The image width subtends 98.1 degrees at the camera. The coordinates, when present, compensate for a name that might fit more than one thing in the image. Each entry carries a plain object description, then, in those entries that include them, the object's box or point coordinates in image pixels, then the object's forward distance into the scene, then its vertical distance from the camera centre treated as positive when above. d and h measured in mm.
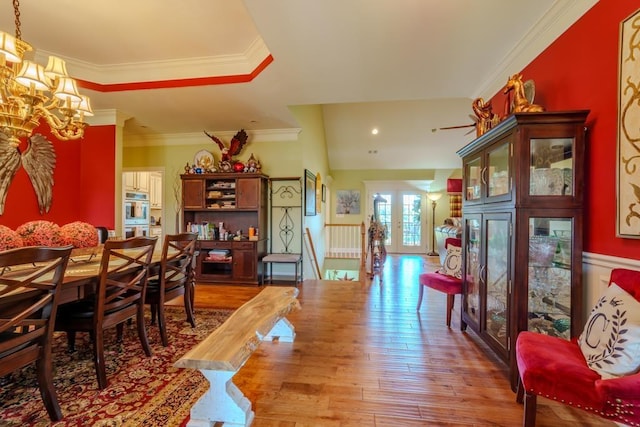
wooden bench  1422 -789
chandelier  1959 +931
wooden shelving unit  4535 -96
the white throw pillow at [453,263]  3025 -522
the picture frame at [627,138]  1479 +439
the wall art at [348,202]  8797 +415
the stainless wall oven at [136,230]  5650 -364
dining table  1359 -395
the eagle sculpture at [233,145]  4824 +1205
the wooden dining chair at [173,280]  2336 -635
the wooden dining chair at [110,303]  1773 -646
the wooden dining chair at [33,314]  1253 -502
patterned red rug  1551 -1145
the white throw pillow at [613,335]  1187 -548
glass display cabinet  1758 -45
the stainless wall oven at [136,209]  5632 +85
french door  8688 -74
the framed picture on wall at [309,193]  5101 +422
